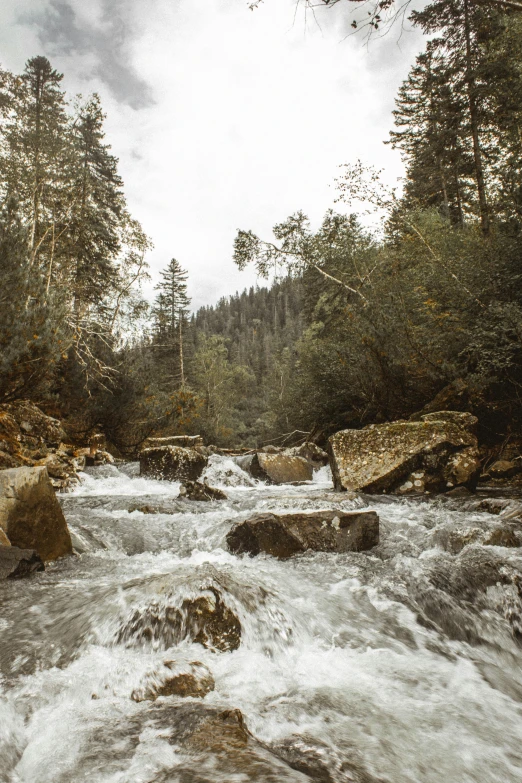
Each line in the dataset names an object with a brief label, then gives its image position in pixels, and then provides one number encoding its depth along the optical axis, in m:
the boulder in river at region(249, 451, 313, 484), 11.45
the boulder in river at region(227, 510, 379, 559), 4.90
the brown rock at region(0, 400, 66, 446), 10.51
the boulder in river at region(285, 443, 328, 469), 12.70
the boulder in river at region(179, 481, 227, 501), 8.34
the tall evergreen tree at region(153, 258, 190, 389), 36.38
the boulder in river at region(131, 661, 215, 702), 2.21
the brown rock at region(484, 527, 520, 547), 4.40
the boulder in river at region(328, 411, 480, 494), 7.84
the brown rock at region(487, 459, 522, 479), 8.49
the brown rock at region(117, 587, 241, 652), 2.70
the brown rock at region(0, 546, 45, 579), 3.93
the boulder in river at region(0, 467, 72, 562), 4.46
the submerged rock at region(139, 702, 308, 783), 1.46
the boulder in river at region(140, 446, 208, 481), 11.04
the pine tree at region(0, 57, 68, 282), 14.67
